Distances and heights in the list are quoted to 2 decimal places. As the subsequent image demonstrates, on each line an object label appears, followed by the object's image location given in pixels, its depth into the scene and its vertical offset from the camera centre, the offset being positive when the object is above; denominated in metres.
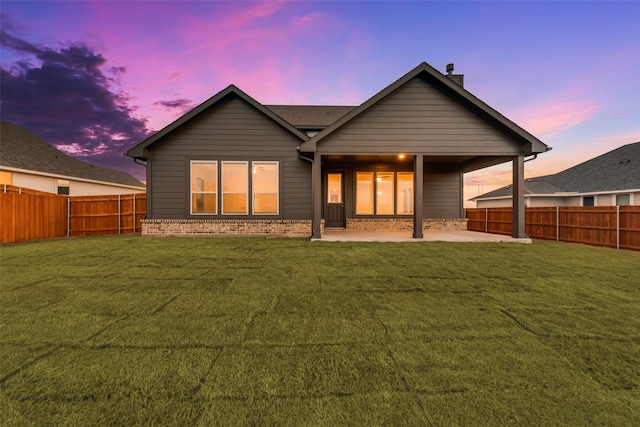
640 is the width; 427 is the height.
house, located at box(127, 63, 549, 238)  9.26 +2.15
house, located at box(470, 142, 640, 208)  16.59 +2.11
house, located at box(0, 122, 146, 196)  14.11 +2.82
